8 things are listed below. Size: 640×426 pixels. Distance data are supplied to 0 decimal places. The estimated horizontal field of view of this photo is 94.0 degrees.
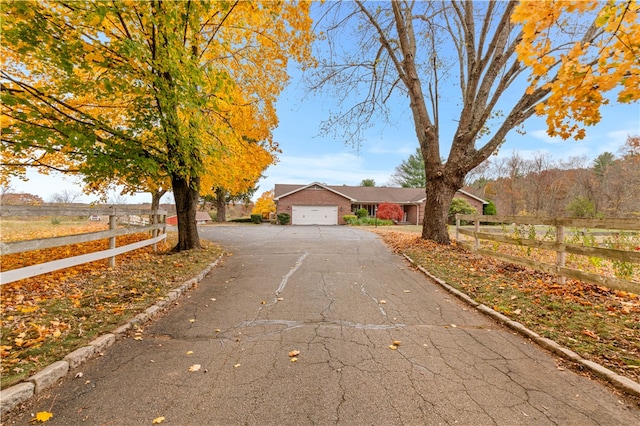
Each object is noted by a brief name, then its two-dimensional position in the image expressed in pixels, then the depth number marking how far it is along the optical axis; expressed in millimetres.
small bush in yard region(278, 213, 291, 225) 31328
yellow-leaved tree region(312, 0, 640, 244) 3416
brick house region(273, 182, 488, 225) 32656
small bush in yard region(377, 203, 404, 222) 31656
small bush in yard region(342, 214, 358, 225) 31336
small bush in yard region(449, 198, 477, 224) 26875
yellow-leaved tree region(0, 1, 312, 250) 5438
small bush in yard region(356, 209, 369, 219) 33469
